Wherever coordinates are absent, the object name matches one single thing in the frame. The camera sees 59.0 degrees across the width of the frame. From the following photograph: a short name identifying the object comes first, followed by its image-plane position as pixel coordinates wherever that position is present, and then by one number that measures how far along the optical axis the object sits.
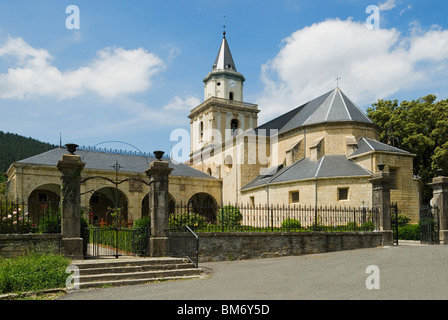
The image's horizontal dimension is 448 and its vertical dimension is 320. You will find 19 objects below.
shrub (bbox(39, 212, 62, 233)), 12.31
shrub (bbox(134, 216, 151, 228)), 14.03
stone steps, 9.90
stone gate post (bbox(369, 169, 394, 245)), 17.23
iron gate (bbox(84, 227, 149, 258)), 13.41
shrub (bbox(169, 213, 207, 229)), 16.45
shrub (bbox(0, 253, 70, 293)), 8.49
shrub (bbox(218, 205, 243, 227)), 15.23
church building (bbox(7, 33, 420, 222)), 26.17
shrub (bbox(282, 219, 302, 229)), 19.67
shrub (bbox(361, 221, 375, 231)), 17.54
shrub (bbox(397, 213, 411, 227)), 24.07
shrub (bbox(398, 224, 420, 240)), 20.63
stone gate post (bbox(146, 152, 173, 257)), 12.91
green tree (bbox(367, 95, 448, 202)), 34.75
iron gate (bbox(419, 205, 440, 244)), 18.56
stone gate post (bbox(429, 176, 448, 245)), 18.93
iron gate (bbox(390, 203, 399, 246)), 17.84
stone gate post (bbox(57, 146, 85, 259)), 11.75
